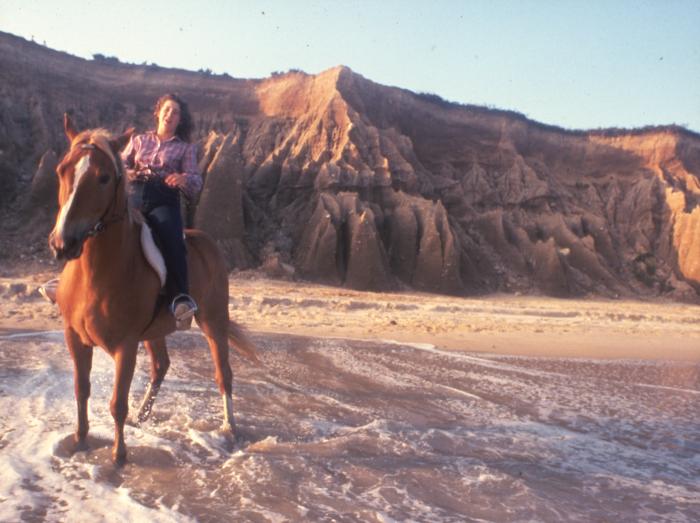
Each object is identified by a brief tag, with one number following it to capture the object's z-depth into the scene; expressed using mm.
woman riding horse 4633
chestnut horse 3549
